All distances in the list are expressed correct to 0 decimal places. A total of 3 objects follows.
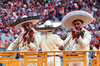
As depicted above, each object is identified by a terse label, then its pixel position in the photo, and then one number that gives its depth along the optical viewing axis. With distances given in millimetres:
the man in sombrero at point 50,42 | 15596
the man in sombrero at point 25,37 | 11220
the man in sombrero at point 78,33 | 10469
